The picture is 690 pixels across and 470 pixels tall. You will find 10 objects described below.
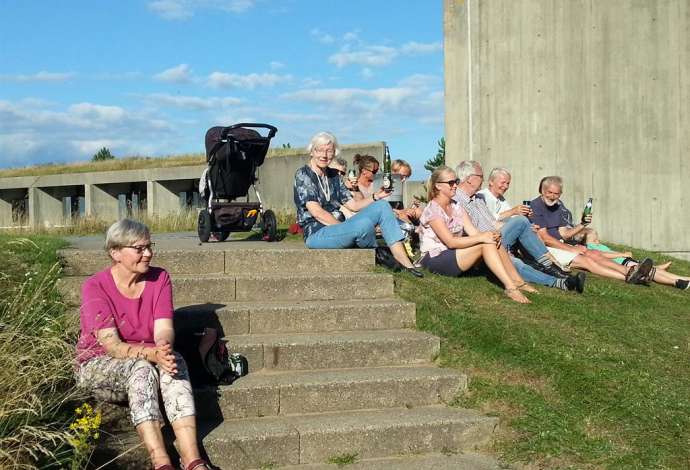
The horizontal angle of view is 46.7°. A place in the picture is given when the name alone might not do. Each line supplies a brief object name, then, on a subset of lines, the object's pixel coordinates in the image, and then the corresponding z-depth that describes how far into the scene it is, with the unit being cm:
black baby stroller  899
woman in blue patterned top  689
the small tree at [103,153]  3858
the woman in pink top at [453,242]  680
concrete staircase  453
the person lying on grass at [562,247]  841
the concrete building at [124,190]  1914
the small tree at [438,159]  3244
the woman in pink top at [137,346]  410
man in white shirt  856
